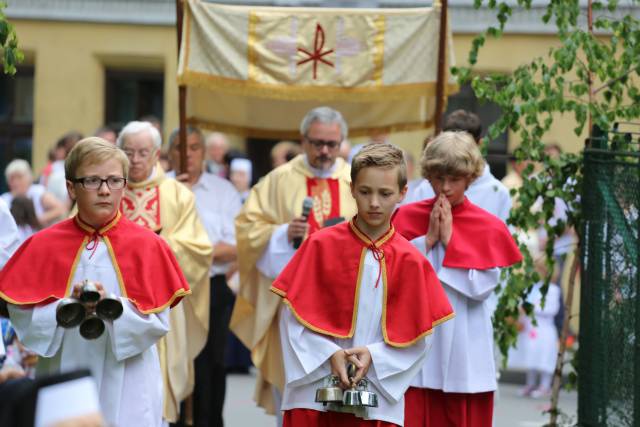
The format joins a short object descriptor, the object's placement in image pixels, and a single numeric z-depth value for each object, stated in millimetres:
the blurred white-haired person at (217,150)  16250
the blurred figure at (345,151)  15578
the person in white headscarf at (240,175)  16141
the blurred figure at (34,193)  14375
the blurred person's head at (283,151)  15730
